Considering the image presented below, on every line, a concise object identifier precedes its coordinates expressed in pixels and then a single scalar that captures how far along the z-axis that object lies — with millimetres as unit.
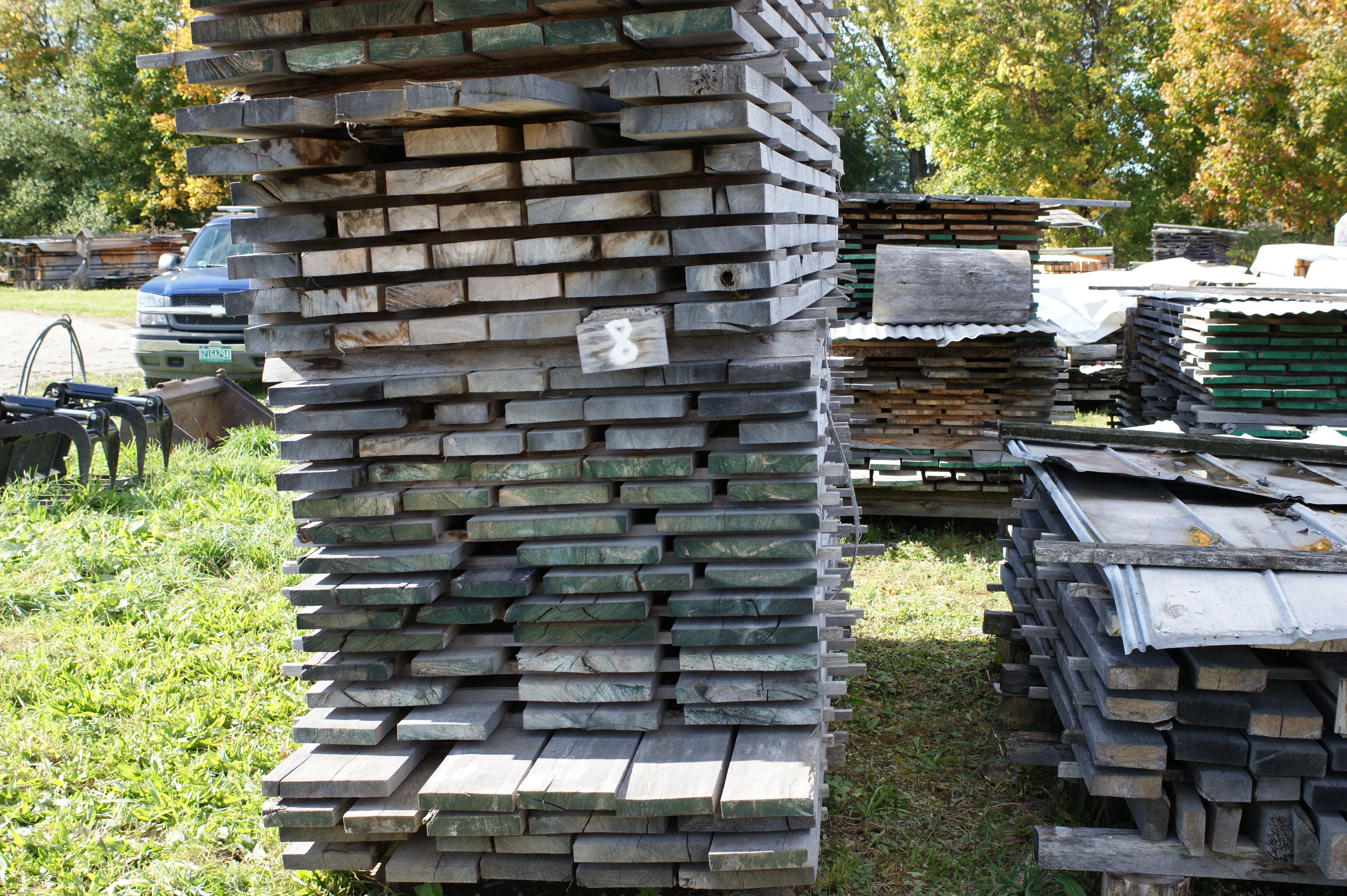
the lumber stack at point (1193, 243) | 22562
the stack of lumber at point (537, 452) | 3066
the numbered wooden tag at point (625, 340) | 3066
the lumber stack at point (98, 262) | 29156
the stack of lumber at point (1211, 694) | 3088
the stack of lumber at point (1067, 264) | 19422
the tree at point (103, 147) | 33406
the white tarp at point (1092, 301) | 13203
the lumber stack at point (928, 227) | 9383
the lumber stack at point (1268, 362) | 8469
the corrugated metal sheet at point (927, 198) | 9062
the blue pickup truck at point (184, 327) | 12250
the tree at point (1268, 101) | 20141
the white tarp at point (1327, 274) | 11312
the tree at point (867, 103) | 30797
